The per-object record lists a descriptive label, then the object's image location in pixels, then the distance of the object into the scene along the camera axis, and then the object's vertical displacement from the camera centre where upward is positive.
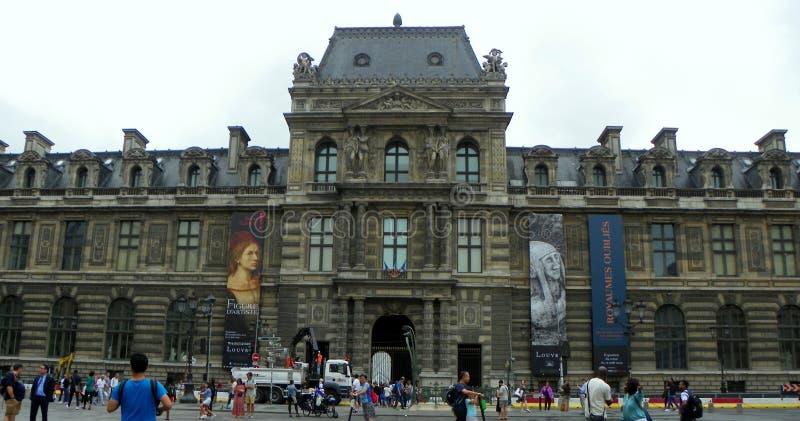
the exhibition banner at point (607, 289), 42.72 +3.81
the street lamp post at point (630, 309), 31.83 +1.95
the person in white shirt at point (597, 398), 13.91 -0.89
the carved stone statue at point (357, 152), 44.38 +12.02
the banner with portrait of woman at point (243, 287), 43.56 +3.64
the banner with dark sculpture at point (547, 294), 42.75 +3.43
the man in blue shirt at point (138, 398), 9.48 -0.71
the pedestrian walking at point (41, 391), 18.39 -1.25
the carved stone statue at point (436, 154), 44.19 +11.93
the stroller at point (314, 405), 29.23 -2.35
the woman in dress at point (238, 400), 27.42 -2.05
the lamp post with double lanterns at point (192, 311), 34.41 +1.67
